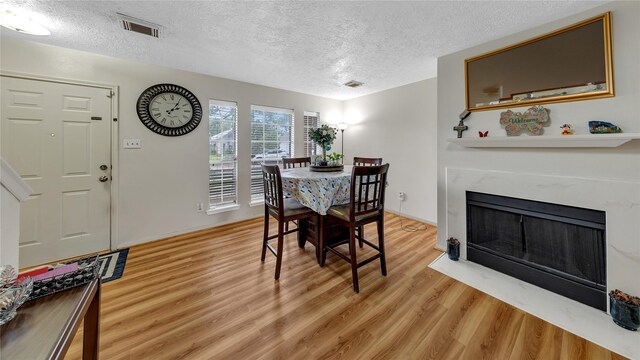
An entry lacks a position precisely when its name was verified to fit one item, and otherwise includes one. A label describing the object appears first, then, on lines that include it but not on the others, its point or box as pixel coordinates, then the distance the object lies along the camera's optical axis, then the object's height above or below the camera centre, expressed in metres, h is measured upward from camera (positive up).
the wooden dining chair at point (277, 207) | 2.11 -0.25
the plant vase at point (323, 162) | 2.80 +0.25
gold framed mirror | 1.73 +0.96
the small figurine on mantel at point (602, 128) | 1.66 +0.38
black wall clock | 2.94 +1.00
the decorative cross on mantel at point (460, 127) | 2.45 +0.57
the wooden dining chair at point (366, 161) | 3.09 +0.29
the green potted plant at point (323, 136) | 2.78 +0.56
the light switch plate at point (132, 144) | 2.85 +0.51
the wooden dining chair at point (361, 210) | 1.96 -0.26
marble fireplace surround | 1.58 -0.59
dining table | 2.15 -0.13
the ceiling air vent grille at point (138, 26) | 1.92 +1.40
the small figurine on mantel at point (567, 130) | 1.83 +0.40
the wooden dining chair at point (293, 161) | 3.49 +0.33
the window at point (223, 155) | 3.54 +0.45
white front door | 2.35 +0.27
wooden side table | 0.65 -0.45
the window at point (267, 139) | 3.94 +0.80
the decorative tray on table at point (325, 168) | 2.64 +0.17
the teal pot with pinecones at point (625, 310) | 1.53 -0.88
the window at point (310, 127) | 4.62 +1.13
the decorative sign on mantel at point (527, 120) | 1.97 +0.53
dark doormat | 2.21 -0.84
